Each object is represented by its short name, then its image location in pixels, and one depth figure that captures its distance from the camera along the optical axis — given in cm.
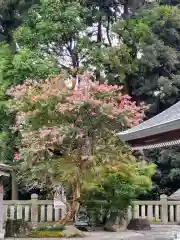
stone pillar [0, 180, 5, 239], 1488
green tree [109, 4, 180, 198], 2234
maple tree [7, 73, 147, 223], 1495
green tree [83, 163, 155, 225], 1636
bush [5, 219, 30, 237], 1468
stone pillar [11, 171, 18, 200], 2123
